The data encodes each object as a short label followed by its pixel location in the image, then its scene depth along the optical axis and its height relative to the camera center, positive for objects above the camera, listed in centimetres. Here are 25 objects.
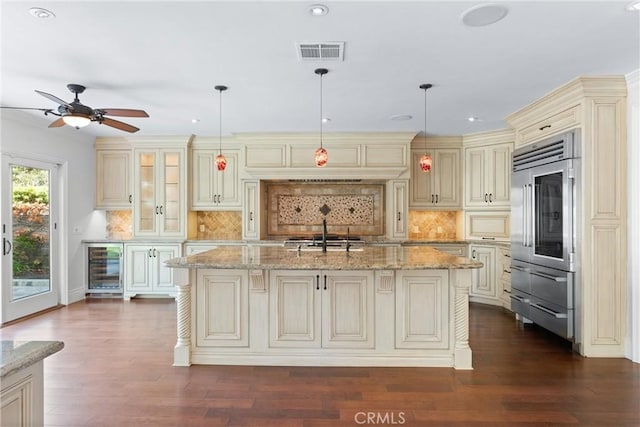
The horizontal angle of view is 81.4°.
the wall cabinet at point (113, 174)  623 +70
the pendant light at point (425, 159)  370 +62
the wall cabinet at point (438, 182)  602 +55
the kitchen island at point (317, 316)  328 -90
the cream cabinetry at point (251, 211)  591 +7
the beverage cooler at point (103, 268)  601 -85
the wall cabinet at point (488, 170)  551 +70
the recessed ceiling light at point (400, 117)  479 +129
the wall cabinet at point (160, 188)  605 +45
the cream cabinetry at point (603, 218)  348 -3
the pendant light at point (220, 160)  375 +61
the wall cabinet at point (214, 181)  612 +57
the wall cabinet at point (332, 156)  573 +93
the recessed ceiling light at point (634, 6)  228 +130
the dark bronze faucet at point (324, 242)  378 -28
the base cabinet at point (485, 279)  550 -95
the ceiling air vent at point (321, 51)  281 +129
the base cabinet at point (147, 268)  591 -84
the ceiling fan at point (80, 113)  315 +91
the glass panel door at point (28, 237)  459 -29
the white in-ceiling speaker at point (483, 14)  231 +129
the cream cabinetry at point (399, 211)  584 +7
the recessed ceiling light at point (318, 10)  230 +129
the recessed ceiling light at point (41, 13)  233 +129
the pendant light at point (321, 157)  361 +57
